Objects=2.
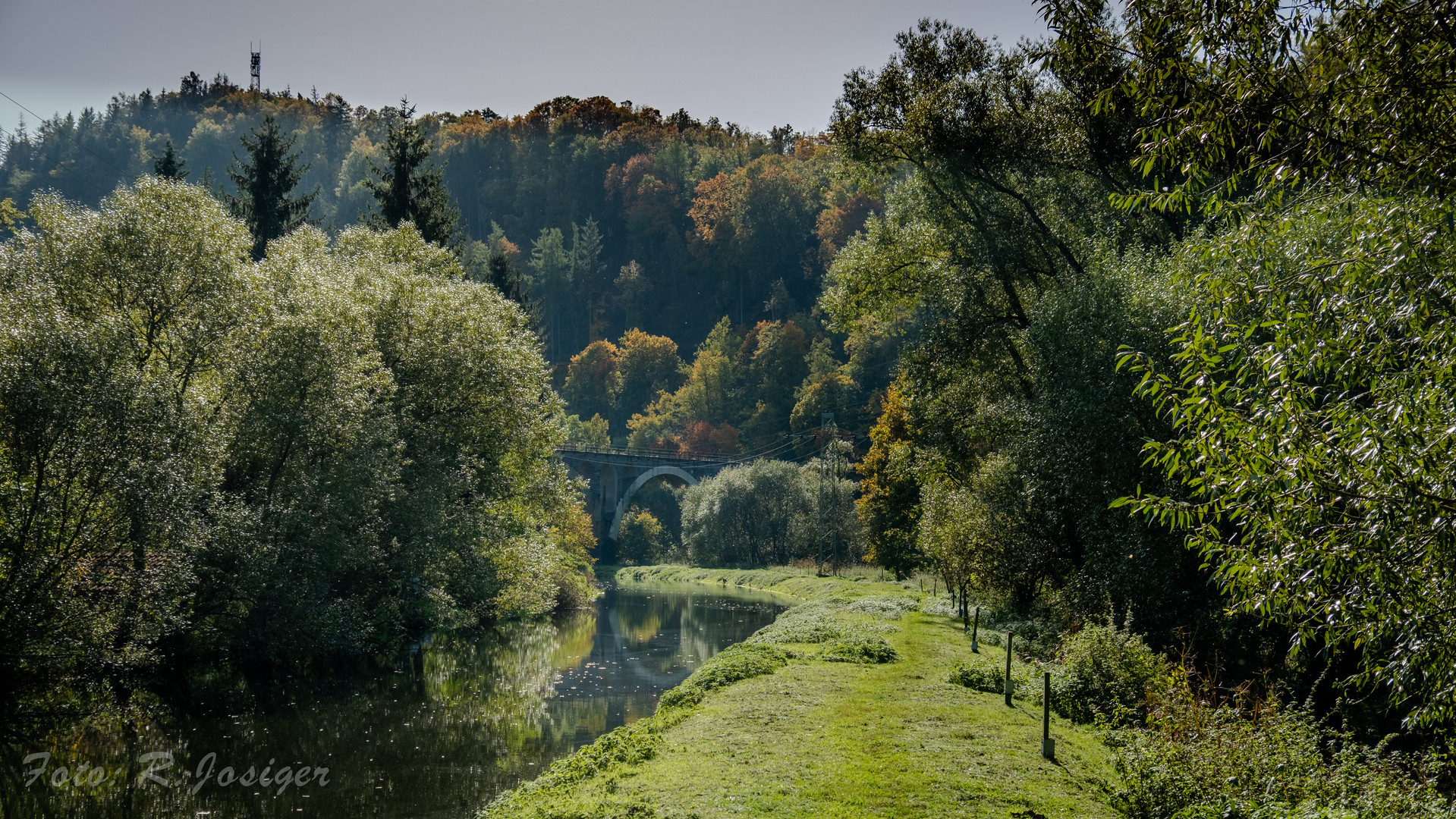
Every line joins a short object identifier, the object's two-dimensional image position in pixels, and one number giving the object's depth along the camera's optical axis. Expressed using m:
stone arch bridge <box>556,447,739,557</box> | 92.25
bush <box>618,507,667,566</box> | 93.56
